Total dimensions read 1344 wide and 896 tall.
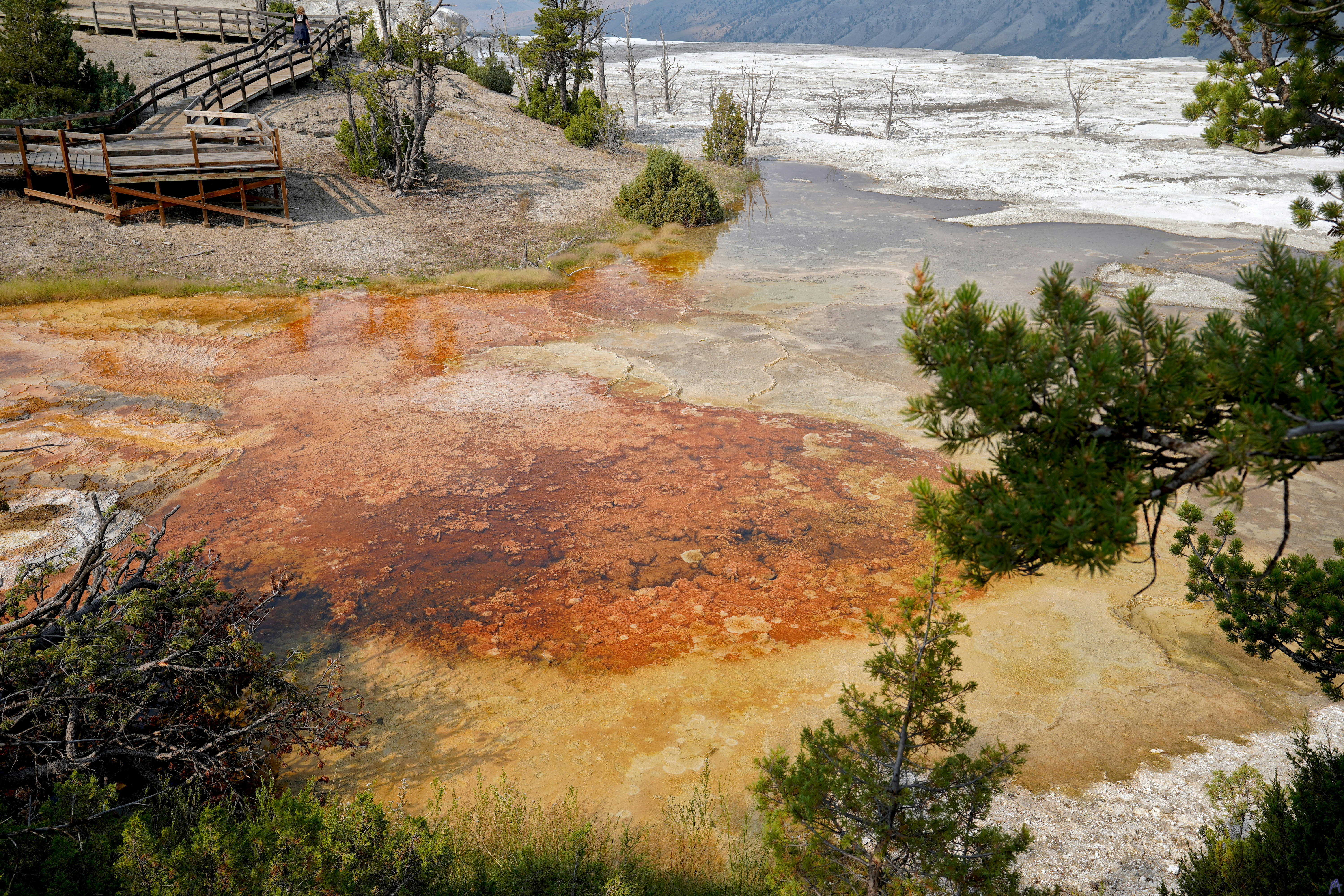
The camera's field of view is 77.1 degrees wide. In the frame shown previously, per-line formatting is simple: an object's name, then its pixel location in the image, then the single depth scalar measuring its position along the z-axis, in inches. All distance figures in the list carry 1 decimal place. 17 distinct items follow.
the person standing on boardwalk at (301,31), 906.1
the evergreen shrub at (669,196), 736.3
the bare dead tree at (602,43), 1011.3
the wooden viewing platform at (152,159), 588.1
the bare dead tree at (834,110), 1286.9
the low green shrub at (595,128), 994.1
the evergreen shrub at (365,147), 739.4
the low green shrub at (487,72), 1138.0
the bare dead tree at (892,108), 1256.8
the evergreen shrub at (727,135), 978.7
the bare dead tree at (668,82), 1497.3
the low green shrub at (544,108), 1047.6
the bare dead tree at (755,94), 1136.8
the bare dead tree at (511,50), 1189.7
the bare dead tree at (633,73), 1237.1
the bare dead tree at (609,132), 1004.6
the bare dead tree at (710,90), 1277.1
